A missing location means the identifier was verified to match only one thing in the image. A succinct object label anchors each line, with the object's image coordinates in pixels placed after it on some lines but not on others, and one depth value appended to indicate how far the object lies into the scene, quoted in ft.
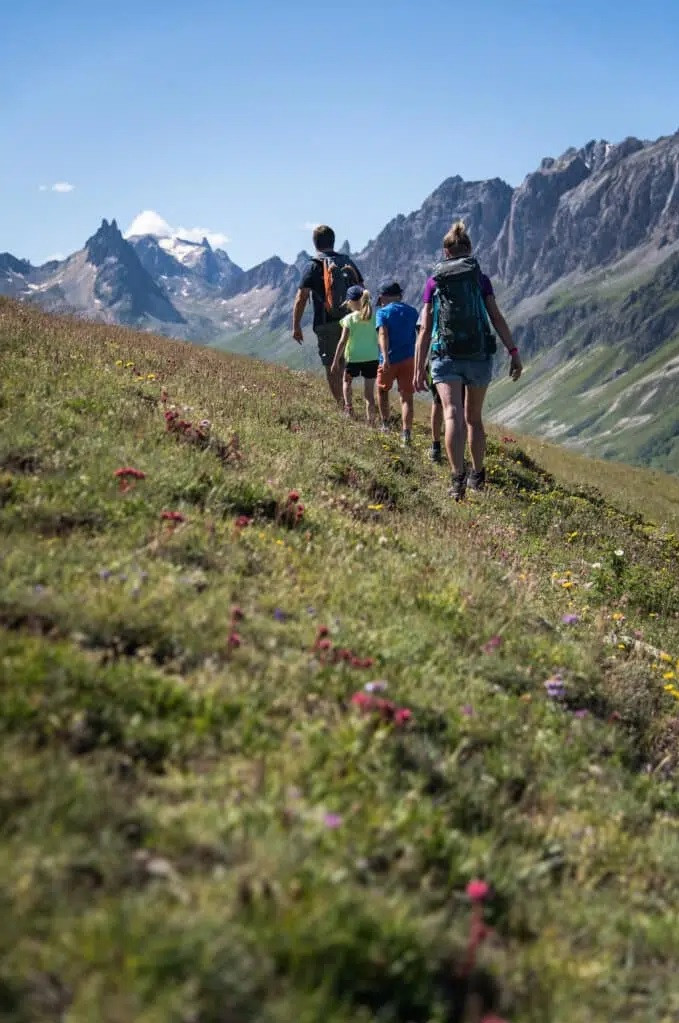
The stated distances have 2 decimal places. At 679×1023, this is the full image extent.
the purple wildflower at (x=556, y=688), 18.35
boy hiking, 50.80
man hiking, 53.67
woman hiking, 37.76
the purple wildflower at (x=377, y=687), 15.05
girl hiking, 53.26
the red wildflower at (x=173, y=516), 20.59
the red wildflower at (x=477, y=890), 10.25
